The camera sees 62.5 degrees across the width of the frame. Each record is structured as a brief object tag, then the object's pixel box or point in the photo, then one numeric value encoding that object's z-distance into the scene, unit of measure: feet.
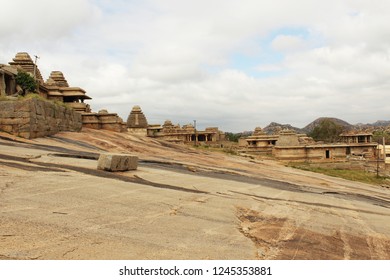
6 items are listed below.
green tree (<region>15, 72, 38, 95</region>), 74.23
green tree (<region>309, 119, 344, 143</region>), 241.55
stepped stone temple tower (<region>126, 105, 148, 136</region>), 130.31
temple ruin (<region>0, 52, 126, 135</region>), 76.43
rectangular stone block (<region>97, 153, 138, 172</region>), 30.25
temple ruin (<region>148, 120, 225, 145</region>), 152.15
